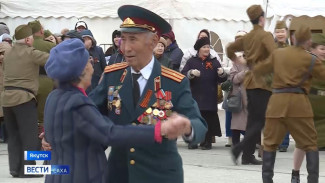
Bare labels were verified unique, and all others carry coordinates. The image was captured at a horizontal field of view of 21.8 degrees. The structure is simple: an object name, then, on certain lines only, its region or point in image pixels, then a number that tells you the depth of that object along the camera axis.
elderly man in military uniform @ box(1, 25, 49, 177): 10.09
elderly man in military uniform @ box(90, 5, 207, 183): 4.72
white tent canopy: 18.53
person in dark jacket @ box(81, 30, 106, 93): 12.32
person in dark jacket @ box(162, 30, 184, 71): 13.91
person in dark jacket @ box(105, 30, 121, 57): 13.14
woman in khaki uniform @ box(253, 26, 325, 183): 8.39
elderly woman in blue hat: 4.20
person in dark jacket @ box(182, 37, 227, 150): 12.95
